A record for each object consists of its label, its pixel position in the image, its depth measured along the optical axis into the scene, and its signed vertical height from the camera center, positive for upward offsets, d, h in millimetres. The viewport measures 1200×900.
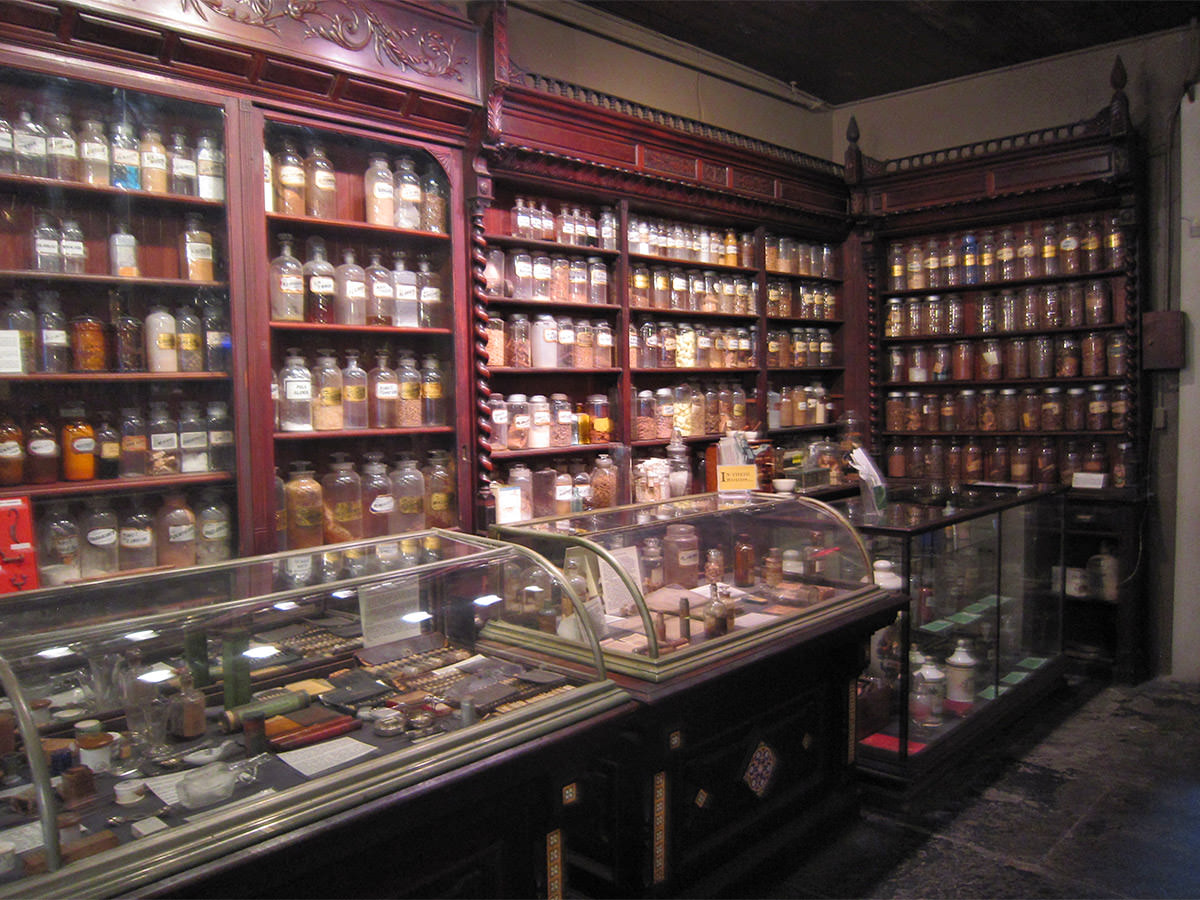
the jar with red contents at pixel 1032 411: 4859 -82
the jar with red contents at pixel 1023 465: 4938 -391
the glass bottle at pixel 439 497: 3332 -352
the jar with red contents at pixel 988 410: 5020 -75
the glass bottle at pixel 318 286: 3061 +432
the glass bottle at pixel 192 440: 2756 -98
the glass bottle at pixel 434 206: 3338 +771
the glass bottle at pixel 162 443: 2699 -105
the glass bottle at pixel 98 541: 2584 -391
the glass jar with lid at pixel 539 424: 3832 -89
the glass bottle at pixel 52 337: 2508 +217
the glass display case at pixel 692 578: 2236 -552
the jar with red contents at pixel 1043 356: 4828 +225
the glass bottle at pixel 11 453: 2430 -115
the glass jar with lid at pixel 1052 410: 4773 -77
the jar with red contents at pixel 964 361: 5102 +215
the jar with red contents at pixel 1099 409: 4617 -73
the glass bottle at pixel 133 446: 2660 -110
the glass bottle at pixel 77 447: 2547 -105
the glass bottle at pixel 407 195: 3260 +798
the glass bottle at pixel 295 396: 2965 +41
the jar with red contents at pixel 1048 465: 4812 -384
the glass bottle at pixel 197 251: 2756 +506
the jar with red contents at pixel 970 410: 5090 -75
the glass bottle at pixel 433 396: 3342 +37
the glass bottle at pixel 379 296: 3213 +412
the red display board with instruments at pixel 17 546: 2350 -369
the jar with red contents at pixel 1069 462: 4758 -366
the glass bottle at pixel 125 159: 2617 +765
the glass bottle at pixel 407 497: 3264 -345
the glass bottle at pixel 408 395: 3273 +42
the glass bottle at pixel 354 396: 3156 +40
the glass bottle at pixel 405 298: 3273 +410
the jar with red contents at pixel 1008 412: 4957 -88
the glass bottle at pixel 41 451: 2488 -114
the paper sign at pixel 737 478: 3145 -282
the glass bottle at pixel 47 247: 2527 +484
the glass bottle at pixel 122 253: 2648 +486
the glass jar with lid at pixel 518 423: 3771 -82
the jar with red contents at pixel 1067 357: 4734 +213
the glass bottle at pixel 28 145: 2469 +767
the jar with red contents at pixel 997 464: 5012 -389
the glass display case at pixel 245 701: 1331 -623
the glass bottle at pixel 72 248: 2557 +486
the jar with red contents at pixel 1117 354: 4500 +218
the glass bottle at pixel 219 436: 2793 -88
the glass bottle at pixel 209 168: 2744 +765
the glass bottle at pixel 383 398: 3227 +31
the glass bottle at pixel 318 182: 3061 +800
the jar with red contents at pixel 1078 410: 4723 -79
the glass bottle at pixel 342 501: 3102 -341
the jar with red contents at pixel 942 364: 5176 +202
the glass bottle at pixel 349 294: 3148 +412
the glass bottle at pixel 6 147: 2438 +750
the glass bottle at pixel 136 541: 2660 -404
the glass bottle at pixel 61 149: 2516 +768
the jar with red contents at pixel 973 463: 5062 -385
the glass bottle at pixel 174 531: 2730 -386
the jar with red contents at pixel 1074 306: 4701 +488
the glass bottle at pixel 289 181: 2955 +779
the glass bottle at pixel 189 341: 2740 +219
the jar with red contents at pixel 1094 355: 4648 +218
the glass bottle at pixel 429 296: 3338 +426
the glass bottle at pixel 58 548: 2502 -399
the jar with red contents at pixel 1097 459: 4672 -346
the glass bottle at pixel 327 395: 3057 +43
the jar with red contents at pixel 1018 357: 4918 +225
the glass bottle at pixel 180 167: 2723 +765
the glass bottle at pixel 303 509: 2967 -351
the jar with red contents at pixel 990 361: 4996 +208
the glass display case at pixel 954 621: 3104 -921
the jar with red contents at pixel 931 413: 5246 -91
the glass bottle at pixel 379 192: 3184 +794
